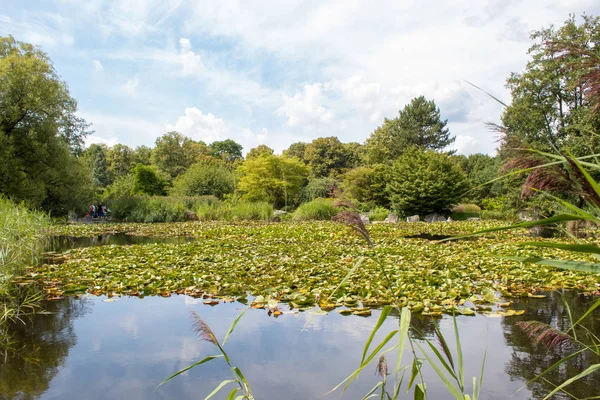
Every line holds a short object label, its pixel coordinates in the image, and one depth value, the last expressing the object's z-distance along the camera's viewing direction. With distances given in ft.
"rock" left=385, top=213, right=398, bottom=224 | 65.41
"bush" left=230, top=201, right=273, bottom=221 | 61.82
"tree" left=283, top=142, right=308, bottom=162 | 144.36
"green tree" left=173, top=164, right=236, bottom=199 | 89.04
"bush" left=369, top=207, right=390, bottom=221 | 68.18
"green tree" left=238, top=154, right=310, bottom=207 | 85.81
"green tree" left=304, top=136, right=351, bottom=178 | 126.93
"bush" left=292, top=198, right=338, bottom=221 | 62.80
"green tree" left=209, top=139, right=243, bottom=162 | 198.80
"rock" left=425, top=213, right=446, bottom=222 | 65.82
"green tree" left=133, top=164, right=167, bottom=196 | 92.58
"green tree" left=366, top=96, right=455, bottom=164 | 125.39
